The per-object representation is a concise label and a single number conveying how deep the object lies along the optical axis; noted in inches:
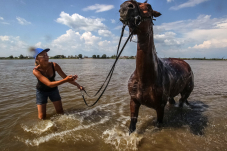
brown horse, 86.3
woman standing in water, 149.5
